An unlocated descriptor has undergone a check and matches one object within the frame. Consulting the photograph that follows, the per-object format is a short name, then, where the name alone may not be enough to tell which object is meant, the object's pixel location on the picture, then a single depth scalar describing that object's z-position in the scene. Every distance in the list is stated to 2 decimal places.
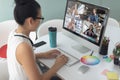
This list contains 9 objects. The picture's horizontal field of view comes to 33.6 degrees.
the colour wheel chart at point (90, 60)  1.64
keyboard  1.64
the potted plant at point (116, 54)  1.57
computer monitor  1.56
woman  1.35
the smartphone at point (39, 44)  1.96
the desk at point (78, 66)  1.49
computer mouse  1.54
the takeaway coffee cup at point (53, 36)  1.85
